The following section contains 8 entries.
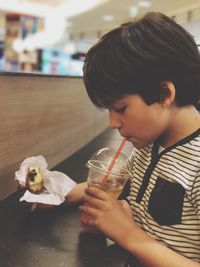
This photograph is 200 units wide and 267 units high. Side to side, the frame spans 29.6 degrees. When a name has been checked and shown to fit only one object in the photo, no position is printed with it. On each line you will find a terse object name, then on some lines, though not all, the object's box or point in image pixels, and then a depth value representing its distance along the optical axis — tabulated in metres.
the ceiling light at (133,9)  12.12
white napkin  1.16
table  0.91
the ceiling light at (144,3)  11.21
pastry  1.15
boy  0.87
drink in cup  1.03
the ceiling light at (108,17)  14.28
